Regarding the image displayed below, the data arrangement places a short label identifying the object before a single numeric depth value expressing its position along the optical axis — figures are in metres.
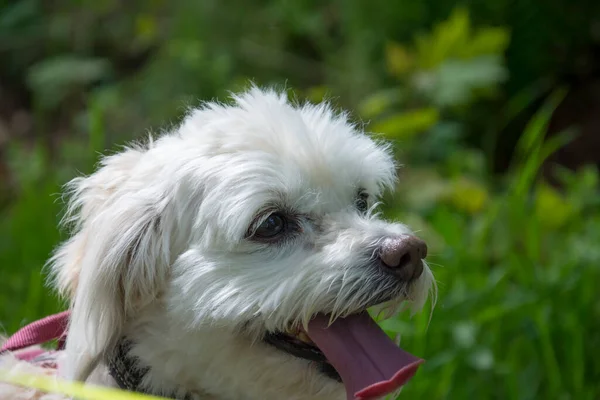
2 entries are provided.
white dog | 4.56
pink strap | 5.05
